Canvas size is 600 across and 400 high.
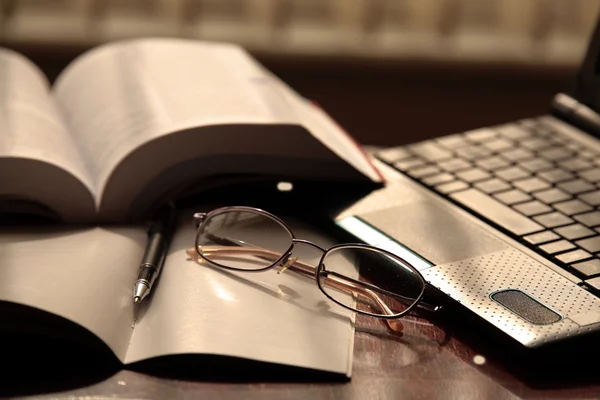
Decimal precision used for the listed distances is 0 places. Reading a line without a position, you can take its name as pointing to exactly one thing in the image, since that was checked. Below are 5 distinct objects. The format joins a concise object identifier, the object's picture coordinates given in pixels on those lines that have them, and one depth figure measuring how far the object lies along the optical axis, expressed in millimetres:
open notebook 799
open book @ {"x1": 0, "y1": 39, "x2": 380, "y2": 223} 910
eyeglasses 852
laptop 830
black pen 847
